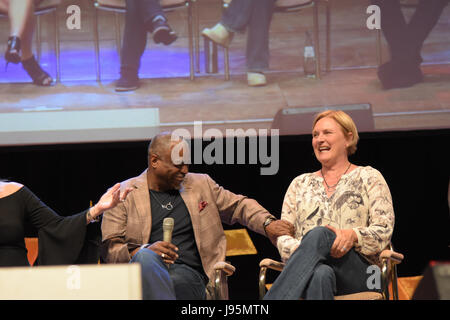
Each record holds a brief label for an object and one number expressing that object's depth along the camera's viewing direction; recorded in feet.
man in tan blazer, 21.01
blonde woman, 18.26
